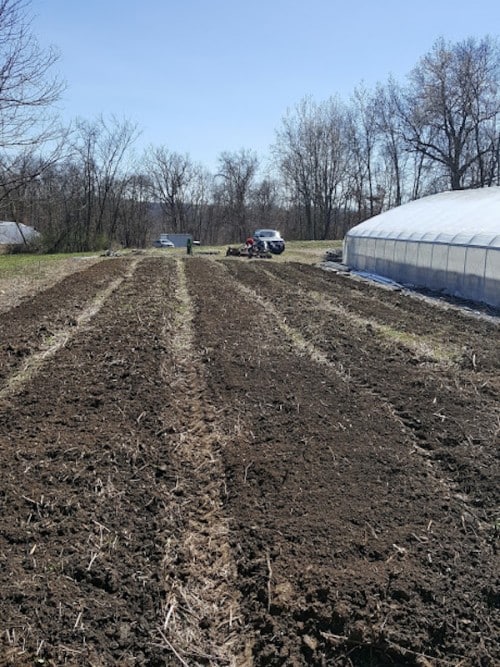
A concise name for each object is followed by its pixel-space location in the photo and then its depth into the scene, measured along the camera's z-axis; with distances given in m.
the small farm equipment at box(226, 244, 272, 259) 28.49
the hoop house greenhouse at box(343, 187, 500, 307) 13.20
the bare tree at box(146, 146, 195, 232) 58.03
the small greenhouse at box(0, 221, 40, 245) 45.25
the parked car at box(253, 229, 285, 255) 31.69
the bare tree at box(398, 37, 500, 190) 42.34
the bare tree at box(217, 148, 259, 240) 57.31
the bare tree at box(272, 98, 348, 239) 51.38
